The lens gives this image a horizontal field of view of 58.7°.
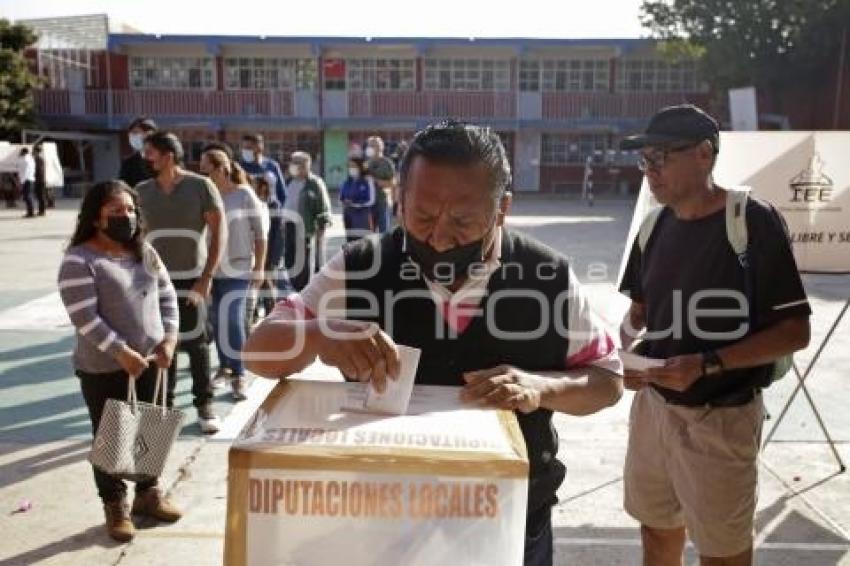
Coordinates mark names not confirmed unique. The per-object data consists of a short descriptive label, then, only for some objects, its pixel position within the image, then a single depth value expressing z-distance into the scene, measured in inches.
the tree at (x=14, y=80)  962.7
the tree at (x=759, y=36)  799.1
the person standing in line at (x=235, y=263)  209.0
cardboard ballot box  43.9
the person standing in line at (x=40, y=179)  733.3
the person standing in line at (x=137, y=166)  222.7
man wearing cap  87.5
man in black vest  54.4
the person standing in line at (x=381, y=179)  370.0
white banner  148.6
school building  1108.5
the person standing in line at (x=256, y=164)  348.2
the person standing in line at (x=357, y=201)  359.4
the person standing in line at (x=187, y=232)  177.6
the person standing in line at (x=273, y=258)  313.6
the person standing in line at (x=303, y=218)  327.6
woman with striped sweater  130.6
